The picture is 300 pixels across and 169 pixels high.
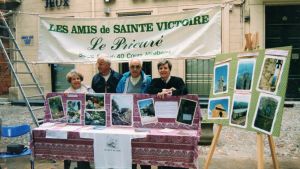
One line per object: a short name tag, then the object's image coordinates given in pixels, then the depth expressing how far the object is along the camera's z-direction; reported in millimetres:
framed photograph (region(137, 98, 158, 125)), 3470
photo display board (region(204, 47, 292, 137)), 3142
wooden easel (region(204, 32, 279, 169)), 3236
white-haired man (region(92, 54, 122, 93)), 4131
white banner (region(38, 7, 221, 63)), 4571
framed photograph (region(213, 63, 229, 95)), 3534
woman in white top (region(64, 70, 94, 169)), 3998
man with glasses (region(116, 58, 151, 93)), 3831
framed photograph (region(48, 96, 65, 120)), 3758
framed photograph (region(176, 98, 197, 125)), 3369
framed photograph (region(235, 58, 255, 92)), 3330
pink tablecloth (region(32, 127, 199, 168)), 3154
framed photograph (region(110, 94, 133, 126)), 3524
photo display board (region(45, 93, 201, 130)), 3400
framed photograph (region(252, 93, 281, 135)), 3166
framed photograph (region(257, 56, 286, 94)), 3139
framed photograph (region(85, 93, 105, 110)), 3609
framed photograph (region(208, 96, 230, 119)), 3527
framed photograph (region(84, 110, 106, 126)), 3609
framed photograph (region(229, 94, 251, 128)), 3360
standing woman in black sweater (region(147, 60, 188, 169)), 3549
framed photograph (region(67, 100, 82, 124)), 3688
